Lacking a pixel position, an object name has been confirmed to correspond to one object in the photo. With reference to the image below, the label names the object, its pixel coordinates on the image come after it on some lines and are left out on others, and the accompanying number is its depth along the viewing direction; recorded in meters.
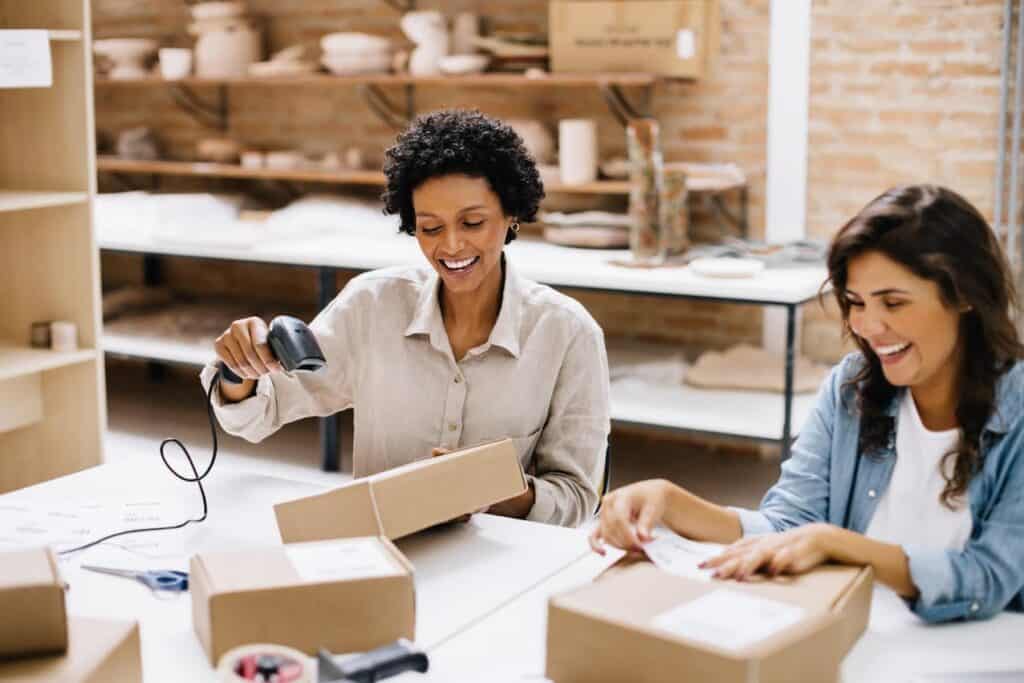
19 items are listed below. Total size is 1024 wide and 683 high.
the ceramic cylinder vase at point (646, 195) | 3.83
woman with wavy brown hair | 1.56
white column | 4.08
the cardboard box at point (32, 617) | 1.23
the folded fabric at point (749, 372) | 3.92
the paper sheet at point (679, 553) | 1.49
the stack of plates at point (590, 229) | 4.16
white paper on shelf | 3.12
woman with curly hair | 2.11
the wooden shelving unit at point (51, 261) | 3.42
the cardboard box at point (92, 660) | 1.20
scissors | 1.61
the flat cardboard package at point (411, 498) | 1.58
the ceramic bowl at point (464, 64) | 4.34
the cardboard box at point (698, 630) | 1.20
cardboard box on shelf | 4.06
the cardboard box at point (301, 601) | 1.34
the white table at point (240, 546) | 1.49
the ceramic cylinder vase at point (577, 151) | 4.16
